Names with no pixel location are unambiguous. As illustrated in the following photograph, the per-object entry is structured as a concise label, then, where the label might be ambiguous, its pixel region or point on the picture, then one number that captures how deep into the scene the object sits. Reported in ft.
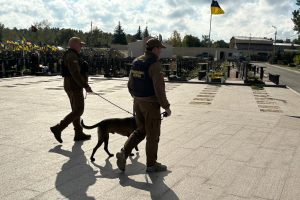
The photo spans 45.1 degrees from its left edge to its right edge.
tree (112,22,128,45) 348.59
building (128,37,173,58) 174.04
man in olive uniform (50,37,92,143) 20.43
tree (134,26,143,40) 399.40
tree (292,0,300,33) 188.03
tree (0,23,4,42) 264.31
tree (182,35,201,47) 368.07
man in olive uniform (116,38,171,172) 15.24
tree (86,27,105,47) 335.67
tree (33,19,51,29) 288.57
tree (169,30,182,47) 358.23
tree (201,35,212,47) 362.51
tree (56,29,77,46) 336.90
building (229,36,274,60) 363.76
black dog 17.61
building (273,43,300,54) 378.98
